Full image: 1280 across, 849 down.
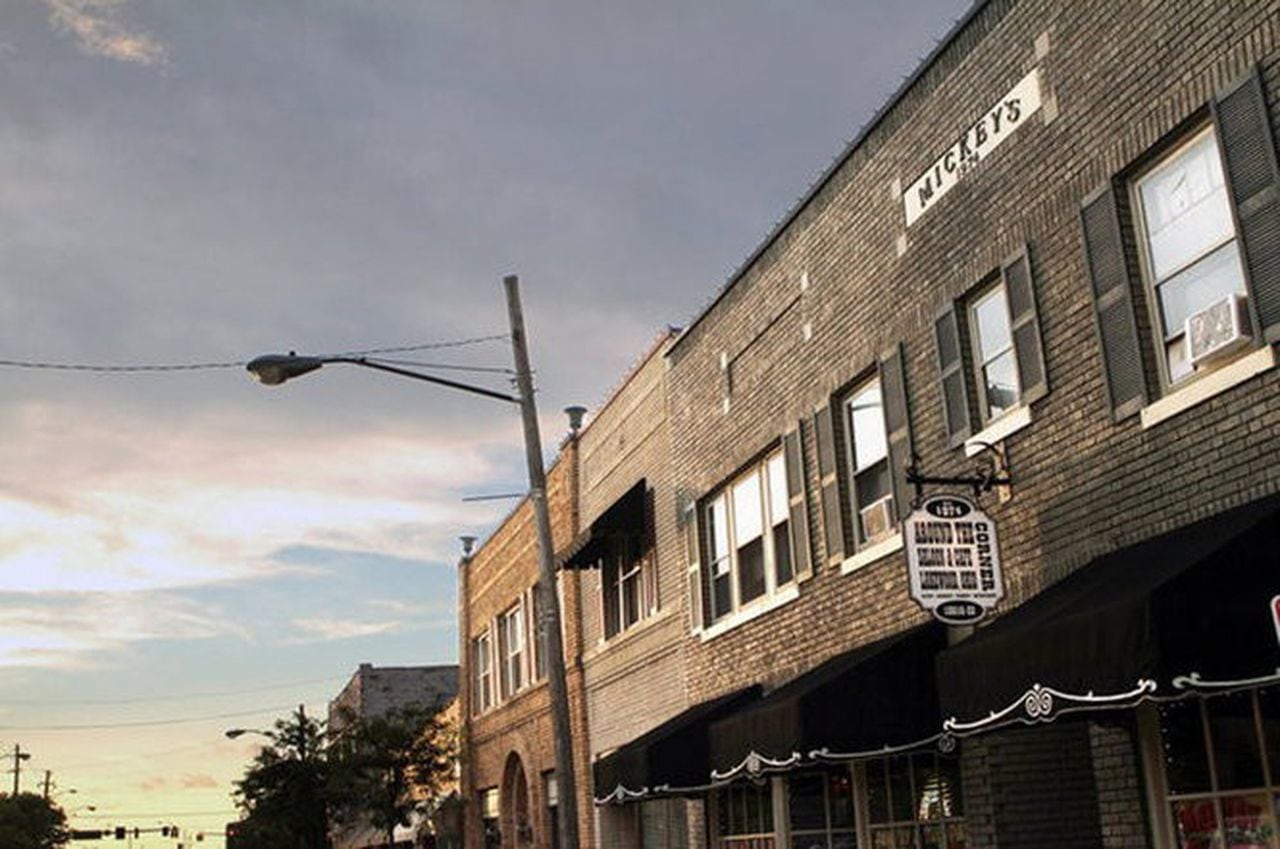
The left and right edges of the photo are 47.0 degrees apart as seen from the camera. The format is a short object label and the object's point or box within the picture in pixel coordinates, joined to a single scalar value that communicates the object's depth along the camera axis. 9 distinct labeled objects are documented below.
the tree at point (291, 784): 45.66
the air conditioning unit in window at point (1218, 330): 9.34
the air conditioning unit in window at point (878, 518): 14.23
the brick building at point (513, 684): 26.95
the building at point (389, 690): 58.50
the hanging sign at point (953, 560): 11.20
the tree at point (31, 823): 78.56
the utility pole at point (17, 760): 102.62
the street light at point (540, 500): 14.28
